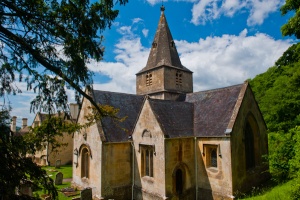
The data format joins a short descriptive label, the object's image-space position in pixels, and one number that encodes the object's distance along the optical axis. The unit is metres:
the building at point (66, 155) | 32.09
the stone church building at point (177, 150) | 14.30
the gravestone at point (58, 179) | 19.89
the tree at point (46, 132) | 6.82
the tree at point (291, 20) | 11.33
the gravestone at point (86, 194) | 14.63
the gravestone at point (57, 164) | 29.64
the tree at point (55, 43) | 5.74
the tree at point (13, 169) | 4.41
